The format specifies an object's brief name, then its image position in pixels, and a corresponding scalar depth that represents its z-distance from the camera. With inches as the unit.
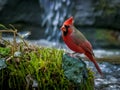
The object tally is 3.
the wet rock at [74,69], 240.3
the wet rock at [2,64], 237.1
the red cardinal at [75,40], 244.6
